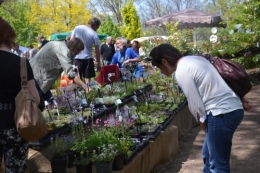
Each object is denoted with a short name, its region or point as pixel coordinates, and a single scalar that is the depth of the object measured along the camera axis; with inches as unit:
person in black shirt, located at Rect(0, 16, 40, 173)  103.1
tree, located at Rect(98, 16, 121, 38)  1026.7
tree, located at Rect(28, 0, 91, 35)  1008.9
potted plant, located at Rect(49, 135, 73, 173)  137.9
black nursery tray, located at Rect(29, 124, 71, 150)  148.3
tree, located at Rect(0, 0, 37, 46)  1086.4
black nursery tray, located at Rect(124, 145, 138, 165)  144.9
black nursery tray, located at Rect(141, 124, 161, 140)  176.4
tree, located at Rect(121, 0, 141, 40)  979.3
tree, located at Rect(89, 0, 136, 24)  1630.2
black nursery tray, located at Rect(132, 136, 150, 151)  163.1
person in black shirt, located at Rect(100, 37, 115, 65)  472.4
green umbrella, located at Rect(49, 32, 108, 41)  741.3
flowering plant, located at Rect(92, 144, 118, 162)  134.5
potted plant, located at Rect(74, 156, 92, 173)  135.3
